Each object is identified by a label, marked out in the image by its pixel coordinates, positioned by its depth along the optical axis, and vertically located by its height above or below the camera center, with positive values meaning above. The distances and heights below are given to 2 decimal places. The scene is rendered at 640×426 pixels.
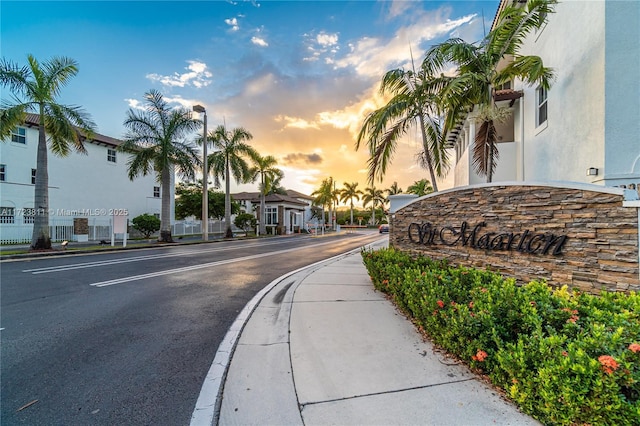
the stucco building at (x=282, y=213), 38.41 +0.78
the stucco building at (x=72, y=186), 21.59 +3.07
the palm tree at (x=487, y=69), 6.75 +3.82
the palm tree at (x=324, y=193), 52.78 +4.88
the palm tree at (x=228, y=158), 27.06 +5.86
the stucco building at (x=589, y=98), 6.07 +3.06
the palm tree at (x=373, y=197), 65.69 +4.97
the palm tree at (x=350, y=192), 63.47 +5.92
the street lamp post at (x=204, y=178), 23.40 +3.39
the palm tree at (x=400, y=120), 9.08 +3.31
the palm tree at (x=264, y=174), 32.41 +5.20
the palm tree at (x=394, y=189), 64.06 +6.69
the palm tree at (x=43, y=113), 13.83 +5.45
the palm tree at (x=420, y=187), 46.09 +5.37
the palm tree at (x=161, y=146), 21.20 +5.58
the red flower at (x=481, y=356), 2.83 -1.39
